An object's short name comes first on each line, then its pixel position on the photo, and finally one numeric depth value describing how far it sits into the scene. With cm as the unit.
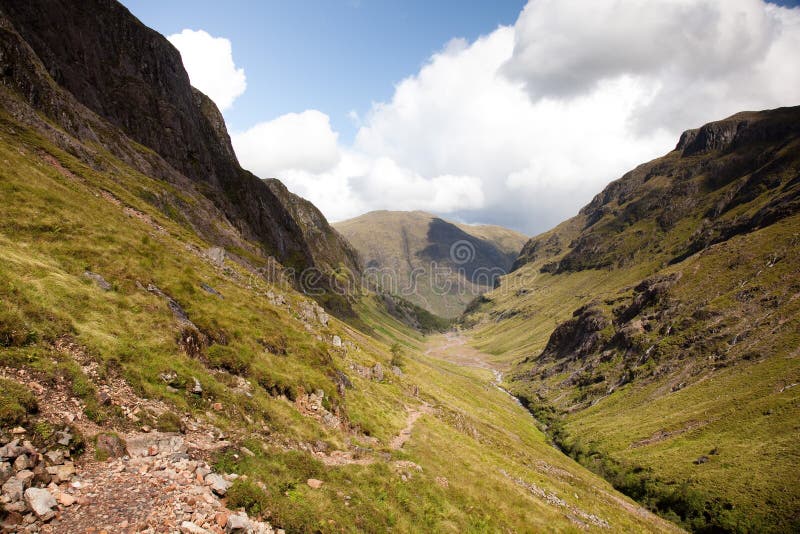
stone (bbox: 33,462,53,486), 1035
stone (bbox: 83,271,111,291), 2157
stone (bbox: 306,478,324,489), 1806
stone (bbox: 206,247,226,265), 5298
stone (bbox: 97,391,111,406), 1459
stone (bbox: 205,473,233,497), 1359
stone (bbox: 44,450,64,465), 1122
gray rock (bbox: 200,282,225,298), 3092
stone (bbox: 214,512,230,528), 1198
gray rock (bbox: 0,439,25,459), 1009
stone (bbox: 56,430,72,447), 1191
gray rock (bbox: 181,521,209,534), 1107
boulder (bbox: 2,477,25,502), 932
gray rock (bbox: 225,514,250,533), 1213
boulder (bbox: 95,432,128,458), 1283
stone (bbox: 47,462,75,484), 1084
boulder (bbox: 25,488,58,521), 952
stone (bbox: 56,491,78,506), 1026
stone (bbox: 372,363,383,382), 5456
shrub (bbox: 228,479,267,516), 1348
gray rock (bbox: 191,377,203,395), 1941
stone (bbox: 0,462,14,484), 960
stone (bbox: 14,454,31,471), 1013
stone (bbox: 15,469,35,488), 986
